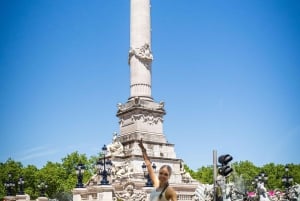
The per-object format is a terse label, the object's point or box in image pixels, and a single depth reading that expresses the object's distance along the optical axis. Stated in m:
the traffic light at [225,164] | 11.62
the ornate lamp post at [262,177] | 32.62
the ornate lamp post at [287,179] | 31.09
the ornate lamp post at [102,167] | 26.42
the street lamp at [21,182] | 35.81
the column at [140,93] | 37.25
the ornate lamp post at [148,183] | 25.87
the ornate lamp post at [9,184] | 37.00
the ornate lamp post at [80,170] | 28.02
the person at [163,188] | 5.95
